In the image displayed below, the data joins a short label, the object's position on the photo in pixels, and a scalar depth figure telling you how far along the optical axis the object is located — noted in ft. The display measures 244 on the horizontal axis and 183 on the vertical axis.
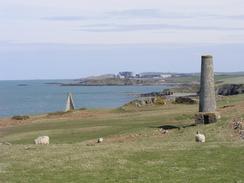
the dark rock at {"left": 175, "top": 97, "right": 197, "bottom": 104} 235.20
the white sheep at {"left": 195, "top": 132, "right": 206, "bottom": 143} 108.27
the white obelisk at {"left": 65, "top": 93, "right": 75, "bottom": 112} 254.92
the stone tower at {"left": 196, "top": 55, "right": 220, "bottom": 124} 137.49
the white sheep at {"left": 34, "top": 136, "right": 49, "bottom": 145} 120.78
